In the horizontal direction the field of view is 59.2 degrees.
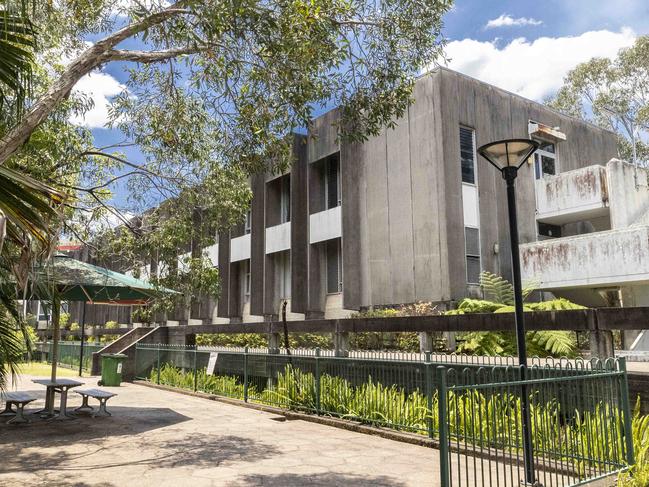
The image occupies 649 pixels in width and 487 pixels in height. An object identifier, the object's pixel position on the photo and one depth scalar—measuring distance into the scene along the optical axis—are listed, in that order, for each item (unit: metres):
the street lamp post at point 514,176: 6.38
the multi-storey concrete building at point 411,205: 18.38
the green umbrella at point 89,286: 10.38
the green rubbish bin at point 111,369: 17.70
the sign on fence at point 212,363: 14.91
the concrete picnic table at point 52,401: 11.13
